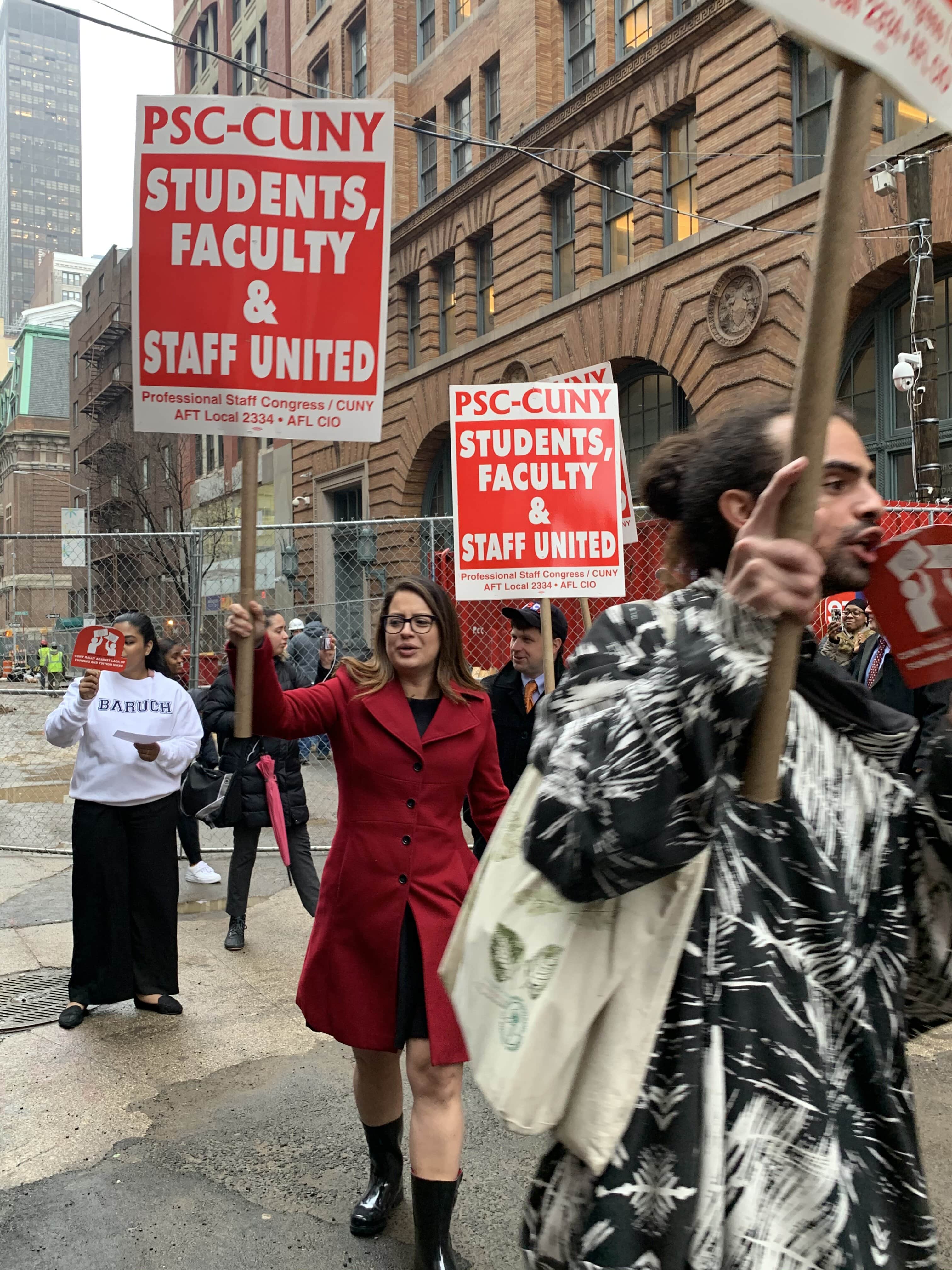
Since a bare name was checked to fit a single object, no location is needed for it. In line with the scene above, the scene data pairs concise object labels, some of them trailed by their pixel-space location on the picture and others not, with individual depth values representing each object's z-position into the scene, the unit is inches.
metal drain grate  200.8
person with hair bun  48.5
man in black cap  221.1
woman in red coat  118.3
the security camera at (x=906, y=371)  443.2
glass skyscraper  7573.8
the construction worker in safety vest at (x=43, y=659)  1115.3
